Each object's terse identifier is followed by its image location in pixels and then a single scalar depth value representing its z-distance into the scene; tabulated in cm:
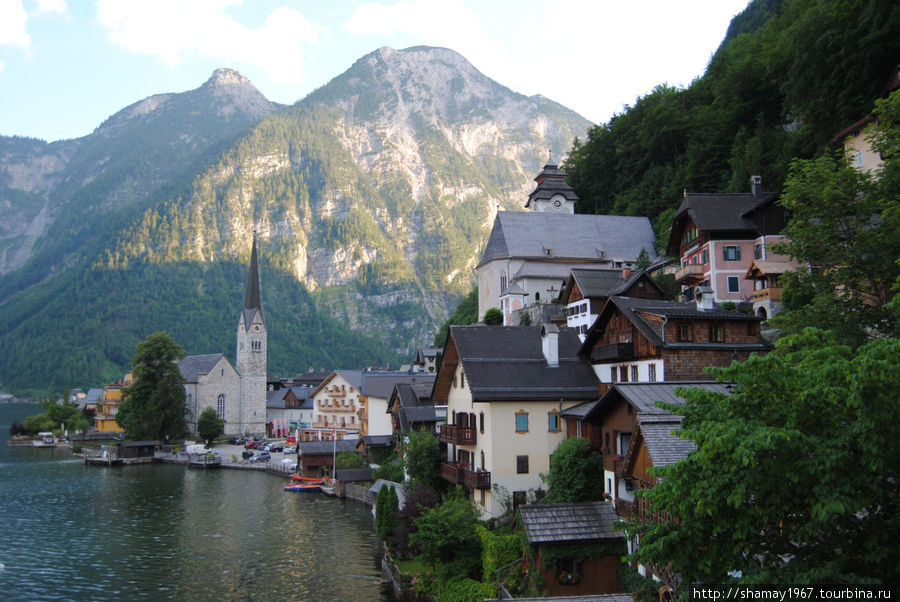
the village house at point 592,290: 4219
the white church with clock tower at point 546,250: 7331
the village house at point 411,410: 5303
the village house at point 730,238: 4546
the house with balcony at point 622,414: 2420
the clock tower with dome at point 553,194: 9338
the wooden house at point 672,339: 2914
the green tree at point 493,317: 6869
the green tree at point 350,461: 6375
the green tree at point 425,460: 3791
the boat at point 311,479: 6228
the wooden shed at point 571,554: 2294
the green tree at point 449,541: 2834
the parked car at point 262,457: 8025
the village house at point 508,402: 3209
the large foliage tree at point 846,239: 2238
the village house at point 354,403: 7344
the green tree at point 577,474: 2806
